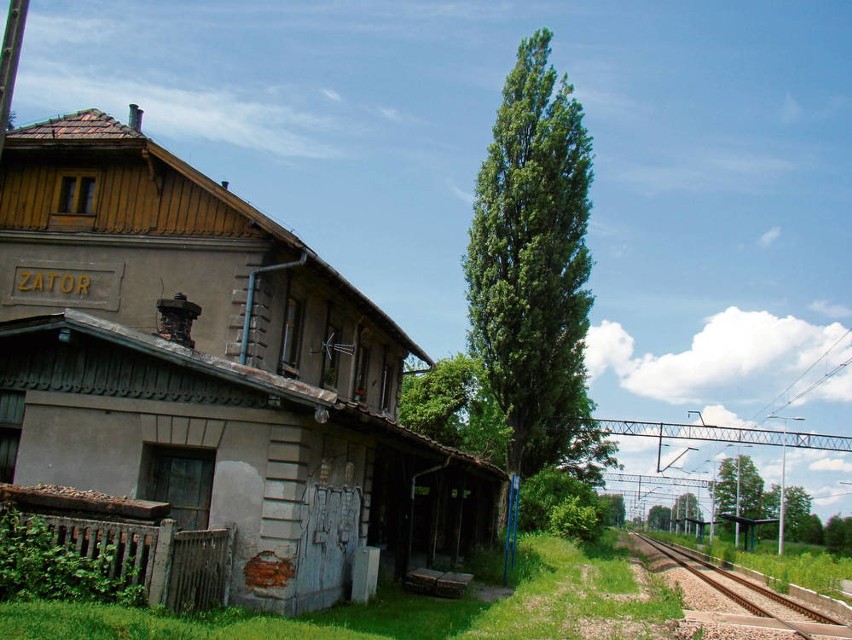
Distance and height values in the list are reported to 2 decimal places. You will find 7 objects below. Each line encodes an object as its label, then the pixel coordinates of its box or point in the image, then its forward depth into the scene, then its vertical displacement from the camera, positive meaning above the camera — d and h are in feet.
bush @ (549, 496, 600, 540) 107.14 -5.90
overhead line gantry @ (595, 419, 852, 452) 126.82 +9.47
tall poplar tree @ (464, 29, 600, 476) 96.37 +26.22
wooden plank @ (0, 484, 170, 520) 29.81 -2.69
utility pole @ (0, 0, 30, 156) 26.18 +11.99
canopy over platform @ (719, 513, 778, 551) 130.11 -4.79
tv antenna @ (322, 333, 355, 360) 60.59 +8.15
